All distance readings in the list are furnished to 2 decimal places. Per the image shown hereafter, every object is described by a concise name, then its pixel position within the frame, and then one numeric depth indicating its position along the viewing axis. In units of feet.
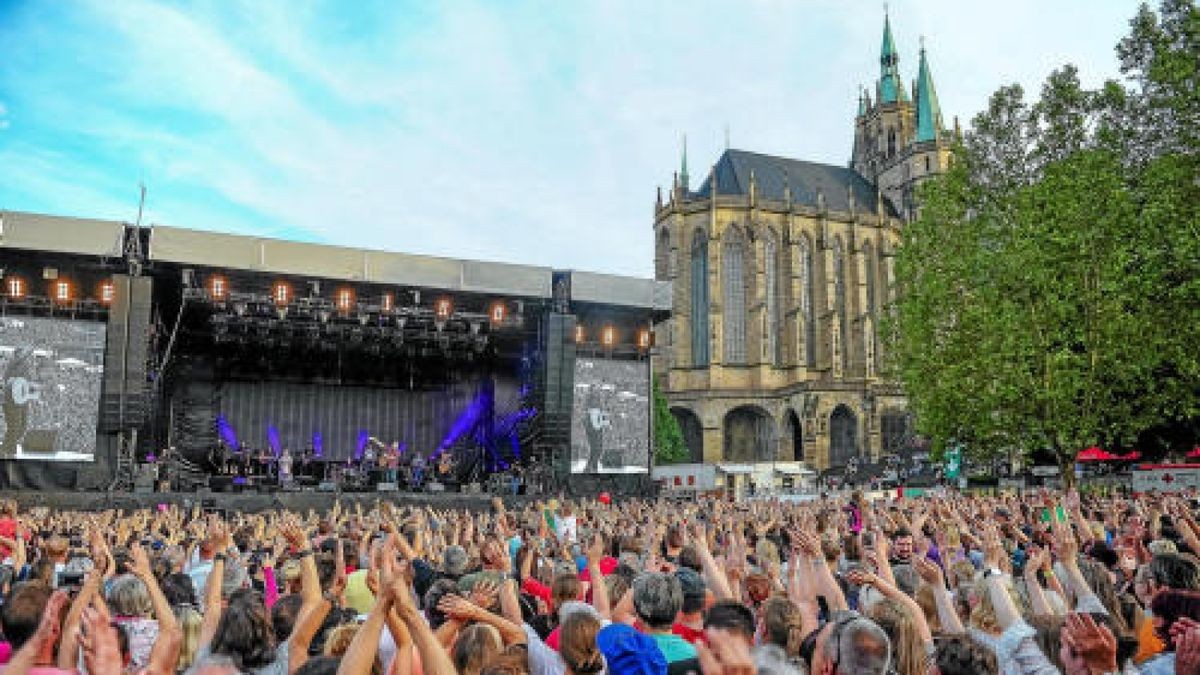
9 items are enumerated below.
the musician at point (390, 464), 76.84
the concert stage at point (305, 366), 63.52
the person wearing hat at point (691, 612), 11.89
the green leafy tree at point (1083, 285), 58.03
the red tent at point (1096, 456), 85.61
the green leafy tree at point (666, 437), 157.28
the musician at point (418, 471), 78.43
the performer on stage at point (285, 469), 74.29
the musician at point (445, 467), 79.47
